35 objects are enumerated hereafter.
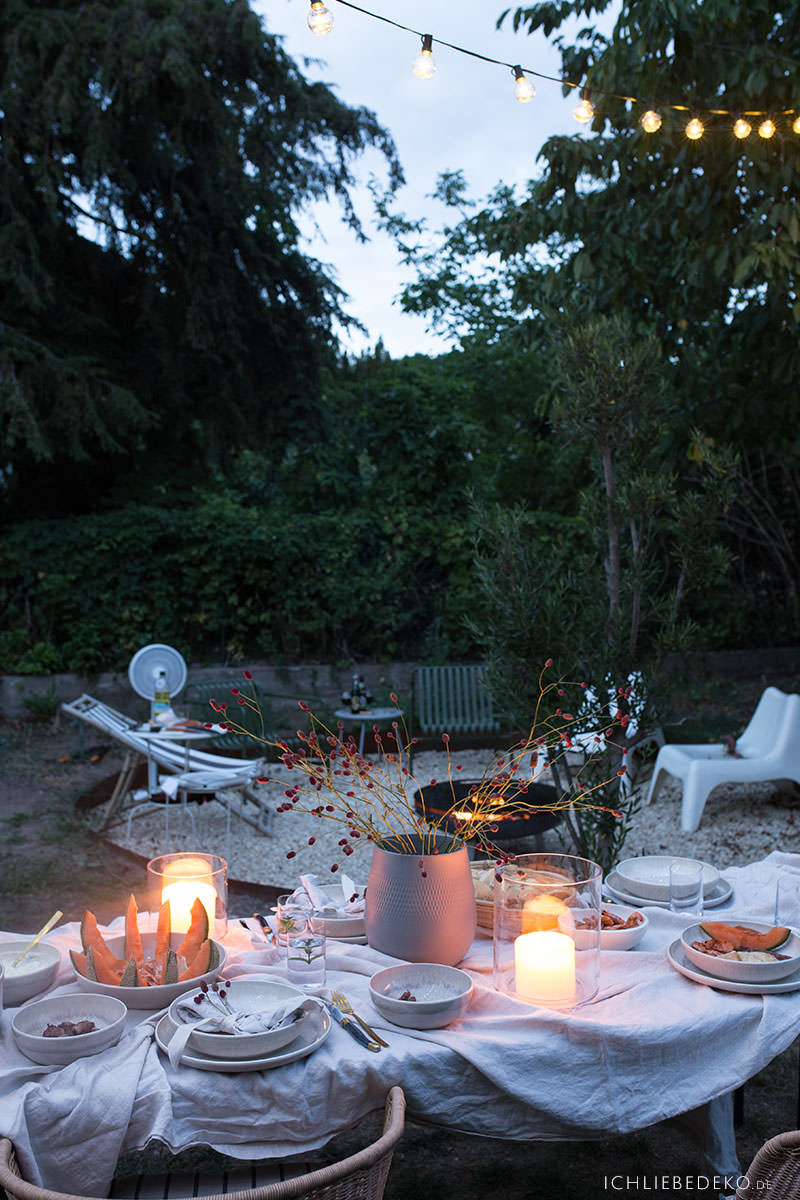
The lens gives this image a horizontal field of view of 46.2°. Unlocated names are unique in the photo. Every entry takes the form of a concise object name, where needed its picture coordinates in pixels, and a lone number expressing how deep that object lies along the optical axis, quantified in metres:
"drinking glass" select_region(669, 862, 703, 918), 2.20
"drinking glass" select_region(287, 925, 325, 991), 1.87
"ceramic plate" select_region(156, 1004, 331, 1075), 1.55
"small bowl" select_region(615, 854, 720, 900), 2.37
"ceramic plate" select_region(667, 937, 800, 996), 1.80
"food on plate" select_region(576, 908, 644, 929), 2.09
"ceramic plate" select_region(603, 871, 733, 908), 2.31
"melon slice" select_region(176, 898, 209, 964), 1.91
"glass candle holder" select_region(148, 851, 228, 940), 2.06
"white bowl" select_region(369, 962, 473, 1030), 1.69
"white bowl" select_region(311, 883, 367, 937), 2.16
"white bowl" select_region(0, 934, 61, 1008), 1.86
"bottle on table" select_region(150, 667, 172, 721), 6.02
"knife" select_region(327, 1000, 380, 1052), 1.63
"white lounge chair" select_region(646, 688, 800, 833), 5.66
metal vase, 1.92
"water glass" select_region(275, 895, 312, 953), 1.90
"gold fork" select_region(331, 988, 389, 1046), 1.68
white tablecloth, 1.47
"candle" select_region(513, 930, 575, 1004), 1.78
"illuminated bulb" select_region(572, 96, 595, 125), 3.79
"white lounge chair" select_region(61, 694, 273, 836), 5.21
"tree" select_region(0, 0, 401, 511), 7.99
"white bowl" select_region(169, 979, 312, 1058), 1.57
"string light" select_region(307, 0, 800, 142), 2.84
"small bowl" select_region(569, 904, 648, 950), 2.03
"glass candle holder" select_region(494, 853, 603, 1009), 1.78
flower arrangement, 1.84
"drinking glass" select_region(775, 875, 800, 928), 2.19
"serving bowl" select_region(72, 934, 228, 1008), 1.79
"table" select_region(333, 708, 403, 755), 7.05
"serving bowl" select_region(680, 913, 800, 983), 1.83
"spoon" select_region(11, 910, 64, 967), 1.95
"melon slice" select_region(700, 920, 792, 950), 1.92
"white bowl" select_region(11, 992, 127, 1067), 1.57
